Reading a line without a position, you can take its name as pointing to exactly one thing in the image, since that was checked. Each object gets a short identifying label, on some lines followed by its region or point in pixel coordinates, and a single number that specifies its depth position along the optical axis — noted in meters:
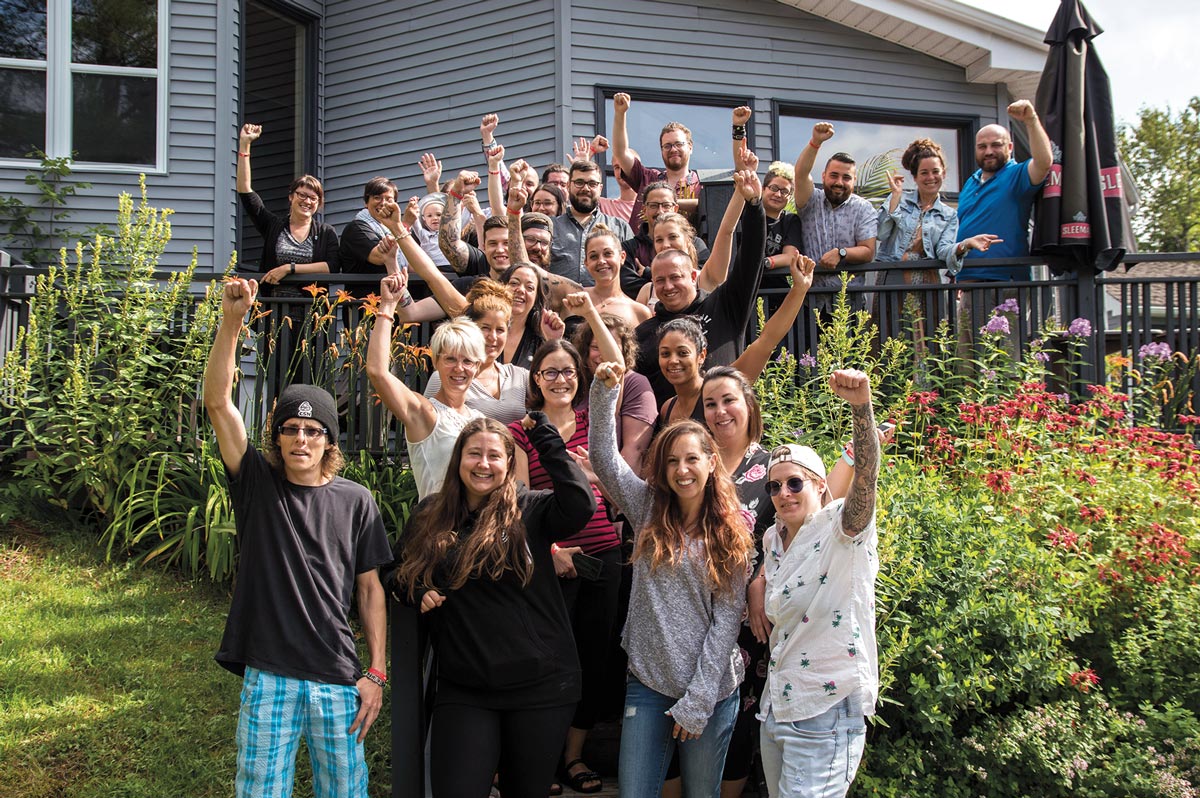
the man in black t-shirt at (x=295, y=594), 3.45
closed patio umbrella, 6.54
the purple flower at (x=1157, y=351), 6.16
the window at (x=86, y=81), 9.49
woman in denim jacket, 6.58
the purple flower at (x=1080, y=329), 6.10
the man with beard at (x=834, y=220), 6.67
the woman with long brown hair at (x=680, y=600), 3.63
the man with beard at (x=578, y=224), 6.77
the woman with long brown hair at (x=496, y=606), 3.52
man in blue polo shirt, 6.68
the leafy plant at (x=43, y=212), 9.09
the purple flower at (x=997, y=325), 5.70
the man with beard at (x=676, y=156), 7.03
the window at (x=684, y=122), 10.41
